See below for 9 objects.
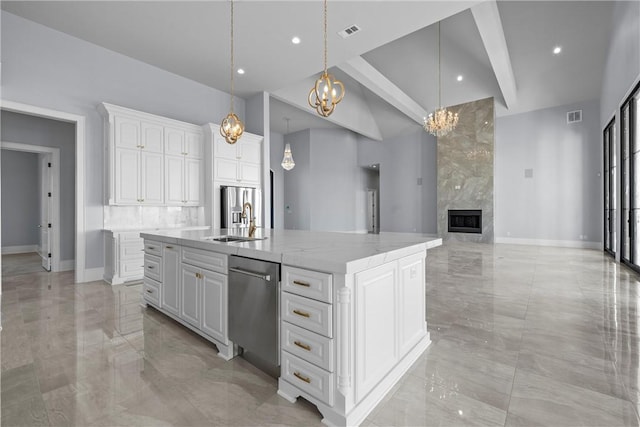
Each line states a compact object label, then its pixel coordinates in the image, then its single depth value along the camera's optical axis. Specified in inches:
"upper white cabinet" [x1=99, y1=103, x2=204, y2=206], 178.7
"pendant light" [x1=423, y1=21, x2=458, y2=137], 258.7
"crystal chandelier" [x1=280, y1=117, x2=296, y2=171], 335.3
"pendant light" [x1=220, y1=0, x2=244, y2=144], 137.5
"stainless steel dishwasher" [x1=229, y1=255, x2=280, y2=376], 69.4
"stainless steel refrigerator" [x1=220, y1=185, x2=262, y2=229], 222.1
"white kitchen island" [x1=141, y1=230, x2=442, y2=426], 58.1
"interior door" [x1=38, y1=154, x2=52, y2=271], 212.1
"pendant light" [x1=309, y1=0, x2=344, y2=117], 104.7
